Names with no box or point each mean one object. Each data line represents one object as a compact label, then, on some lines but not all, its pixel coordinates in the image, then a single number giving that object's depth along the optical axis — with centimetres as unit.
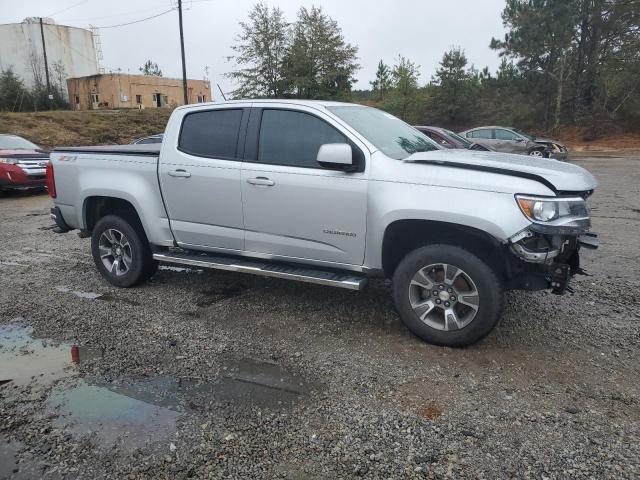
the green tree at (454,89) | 3634
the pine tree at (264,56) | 3738
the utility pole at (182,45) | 2813
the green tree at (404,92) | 3384
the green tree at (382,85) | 3556
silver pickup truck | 362
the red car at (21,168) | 1238
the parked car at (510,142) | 2009
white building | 5484
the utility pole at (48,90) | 4674
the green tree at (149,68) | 10788
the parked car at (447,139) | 1287
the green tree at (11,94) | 4725
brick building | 5181
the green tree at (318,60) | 3719
